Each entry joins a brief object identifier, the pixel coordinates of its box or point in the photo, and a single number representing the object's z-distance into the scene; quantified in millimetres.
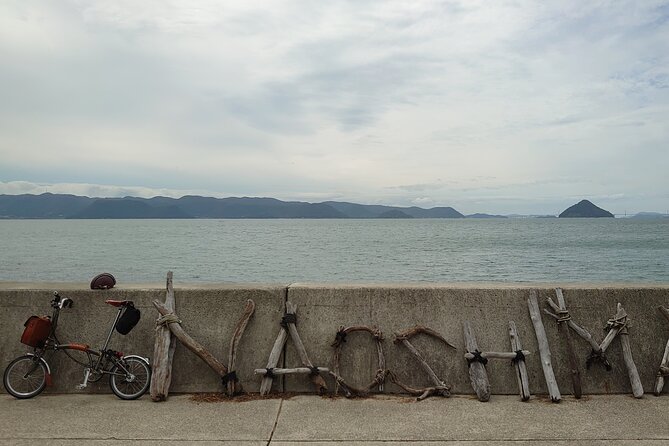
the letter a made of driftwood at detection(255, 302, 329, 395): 6414
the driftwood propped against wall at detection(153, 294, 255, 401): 6441
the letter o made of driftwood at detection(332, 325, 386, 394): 6473
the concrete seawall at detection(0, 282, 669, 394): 6605
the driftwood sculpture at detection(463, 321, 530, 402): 6238
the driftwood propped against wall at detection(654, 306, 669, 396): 6348
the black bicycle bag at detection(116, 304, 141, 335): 6434
